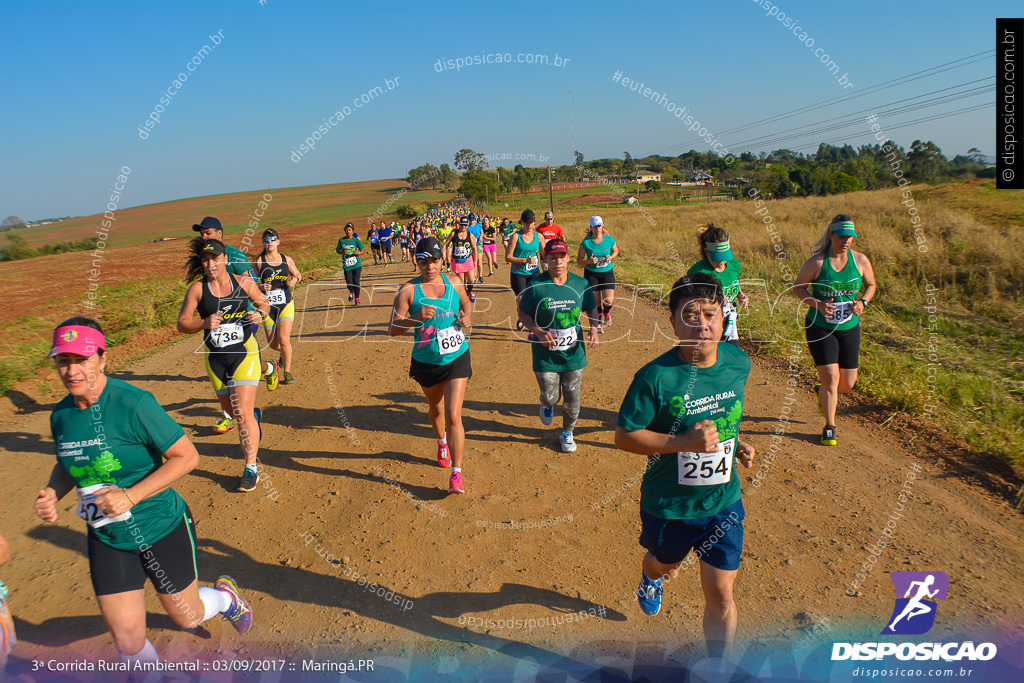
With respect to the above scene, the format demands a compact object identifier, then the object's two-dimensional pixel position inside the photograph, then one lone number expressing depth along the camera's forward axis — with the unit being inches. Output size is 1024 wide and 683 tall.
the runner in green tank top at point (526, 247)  369.7
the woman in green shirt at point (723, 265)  220.7
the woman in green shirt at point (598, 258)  355.9
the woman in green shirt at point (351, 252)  519.5
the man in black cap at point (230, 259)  238.1
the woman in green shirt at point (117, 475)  104.7
